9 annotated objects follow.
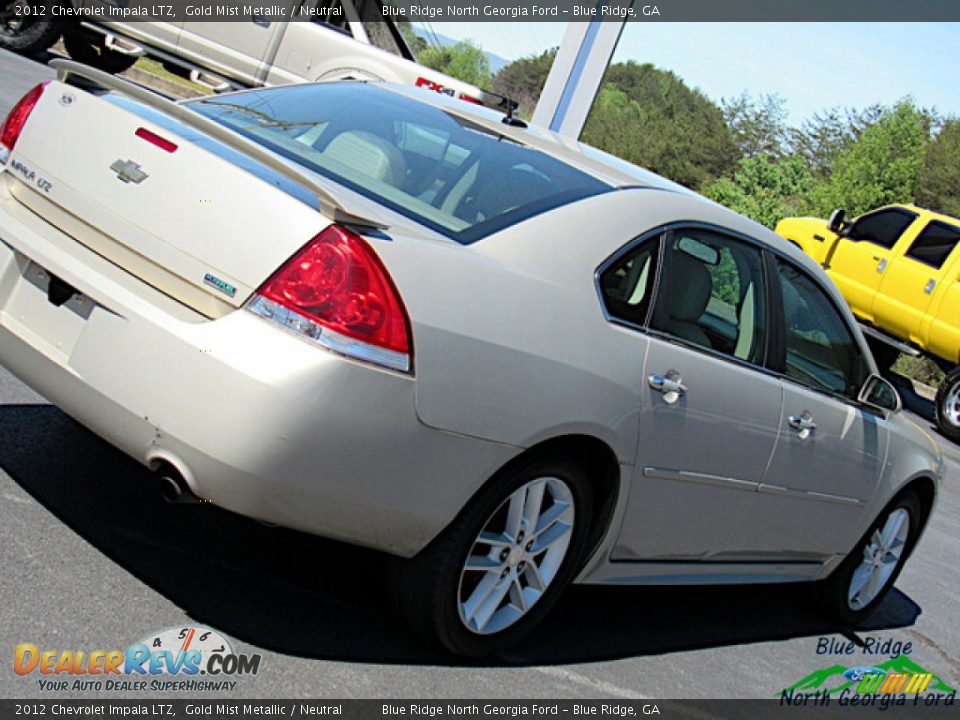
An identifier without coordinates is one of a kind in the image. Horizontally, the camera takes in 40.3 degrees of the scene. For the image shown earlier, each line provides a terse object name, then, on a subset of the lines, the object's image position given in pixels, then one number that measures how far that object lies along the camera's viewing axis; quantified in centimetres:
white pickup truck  1488
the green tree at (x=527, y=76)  7356
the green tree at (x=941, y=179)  4519
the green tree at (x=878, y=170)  3014
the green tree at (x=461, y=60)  6556
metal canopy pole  1365
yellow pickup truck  1441
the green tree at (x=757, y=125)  4940
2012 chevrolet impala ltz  346
